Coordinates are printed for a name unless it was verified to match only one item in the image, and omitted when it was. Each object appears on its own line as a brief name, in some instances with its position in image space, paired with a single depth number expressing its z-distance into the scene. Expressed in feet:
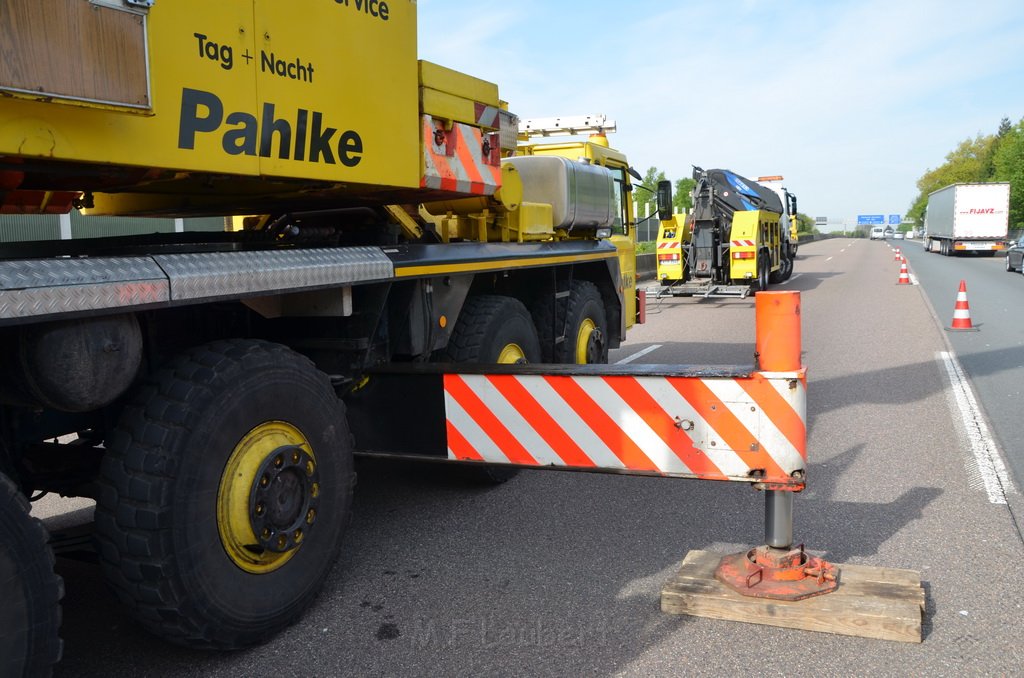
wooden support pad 10.60
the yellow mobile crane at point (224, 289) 7.99
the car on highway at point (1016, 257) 84.33
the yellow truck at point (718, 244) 58.95
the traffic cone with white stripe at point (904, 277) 72.31
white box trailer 123.97
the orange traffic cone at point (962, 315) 39.93
